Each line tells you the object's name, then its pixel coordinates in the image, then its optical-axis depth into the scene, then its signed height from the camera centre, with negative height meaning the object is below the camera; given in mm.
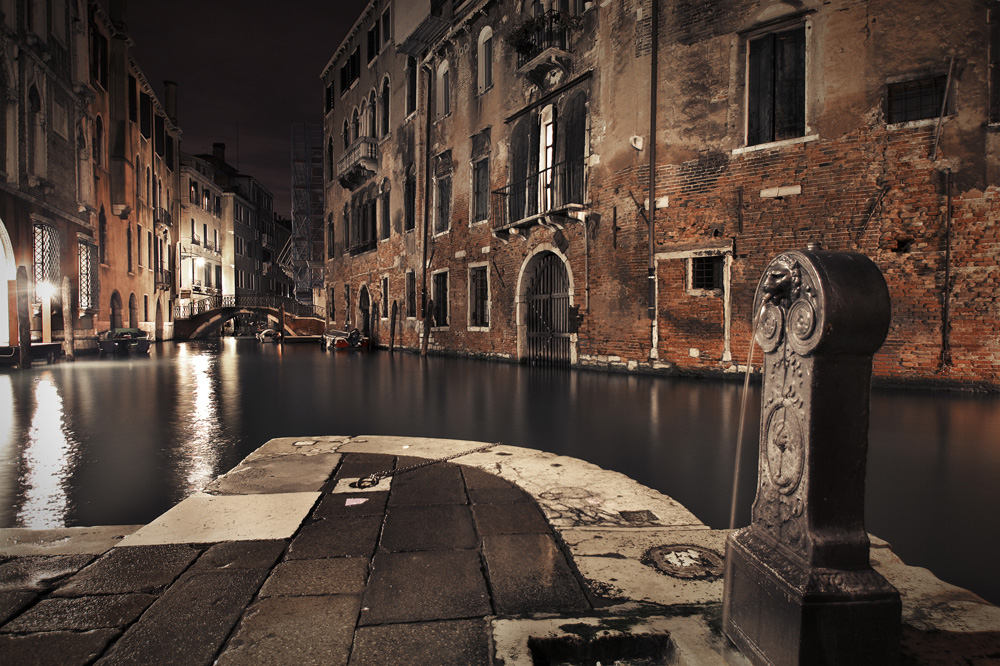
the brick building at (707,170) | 8898 +3089
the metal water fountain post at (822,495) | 1615 -542
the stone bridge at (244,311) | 34094 +455
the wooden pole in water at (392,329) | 20700 -270
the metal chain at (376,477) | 3762 -1114
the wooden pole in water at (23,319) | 13656 +48
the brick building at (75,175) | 14758 +5188
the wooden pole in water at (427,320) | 18750 +77
